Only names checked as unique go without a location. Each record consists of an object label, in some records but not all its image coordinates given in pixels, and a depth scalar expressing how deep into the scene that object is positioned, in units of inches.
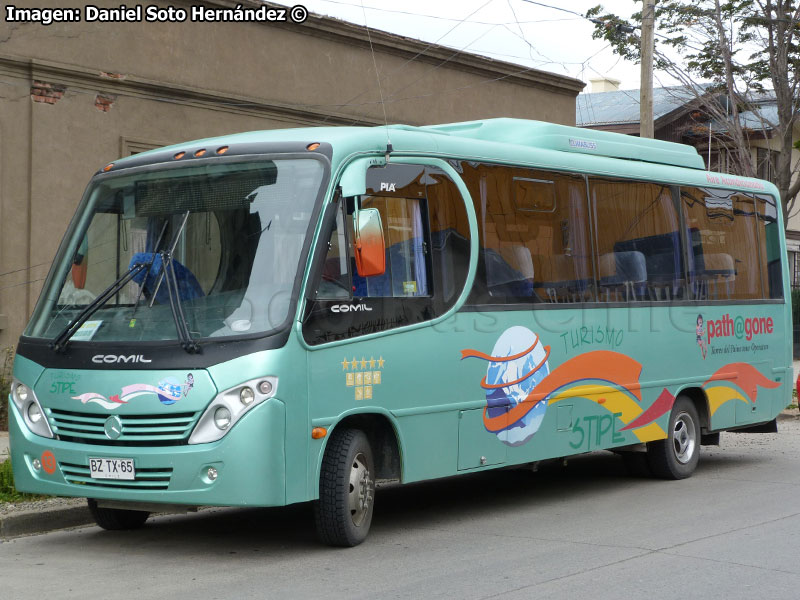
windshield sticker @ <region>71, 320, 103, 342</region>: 310.0
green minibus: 291.4
